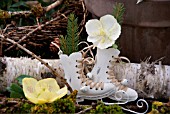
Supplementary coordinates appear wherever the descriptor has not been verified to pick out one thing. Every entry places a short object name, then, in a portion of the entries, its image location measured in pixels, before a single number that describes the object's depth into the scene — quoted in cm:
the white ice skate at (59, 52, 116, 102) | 106
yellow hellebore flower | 97
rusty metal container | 110
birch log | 109
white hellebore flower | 104
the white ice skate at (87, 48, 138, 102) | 106
